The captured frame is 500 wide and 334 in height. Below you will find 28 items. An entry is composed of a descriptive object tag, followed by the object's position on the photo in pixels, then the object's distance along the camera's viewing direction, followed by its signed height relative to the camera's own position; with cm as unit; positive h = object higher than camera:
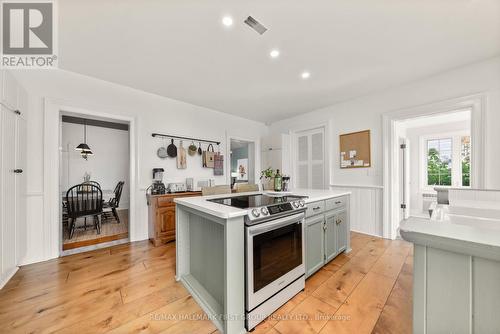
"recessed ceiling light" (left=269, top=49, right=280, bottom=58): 223 +131
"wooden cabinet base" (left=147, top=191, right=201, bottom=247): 303 -78
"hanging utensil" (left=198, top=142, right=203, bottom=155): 400 +36
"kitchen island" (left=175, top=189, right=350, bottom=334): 137 -73
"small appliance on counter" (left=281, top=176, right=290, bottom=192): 270 -24
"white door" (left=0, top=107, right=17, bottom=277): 189 -21
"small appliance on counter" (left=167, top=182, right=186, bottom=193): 348 -35
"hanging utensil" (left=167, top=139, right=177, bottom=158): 357 +33
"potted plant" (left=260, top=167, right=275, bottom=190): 266 -11
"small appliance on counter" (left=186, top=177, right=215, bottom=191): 379 -30
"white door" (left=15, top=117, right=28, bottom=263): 216 -24
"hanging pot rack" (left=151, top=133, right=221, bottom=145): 346 +58
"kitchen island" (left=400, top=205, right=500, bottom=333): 56 -34
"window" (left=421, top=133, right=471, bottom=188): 454 +16
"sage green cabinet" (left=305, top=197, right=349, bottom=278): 207 -77
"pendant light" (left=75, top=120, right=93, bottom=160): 453 +50
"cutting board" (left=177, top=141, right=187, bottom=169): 369 +19
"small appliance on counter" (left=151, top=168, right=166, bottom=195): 325 -25
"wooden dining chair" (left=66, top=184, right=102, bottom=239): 319 -63
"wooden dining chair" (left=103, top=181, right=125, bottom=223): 430 -74
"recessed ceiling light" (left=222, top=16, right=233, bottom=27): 175 +133
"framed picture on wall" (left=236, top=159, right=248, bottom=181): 767 -13
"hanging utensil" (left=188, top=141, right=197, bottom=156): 388 +37
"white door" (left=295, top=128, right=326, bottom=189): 422 +19
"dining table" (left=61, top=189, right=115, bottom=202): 485 -65
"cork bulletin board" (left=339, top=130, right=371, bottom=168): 349 +32
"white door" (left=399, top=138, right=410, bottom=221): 376 -18
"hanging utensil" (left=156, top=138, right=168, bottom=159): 348 +29
